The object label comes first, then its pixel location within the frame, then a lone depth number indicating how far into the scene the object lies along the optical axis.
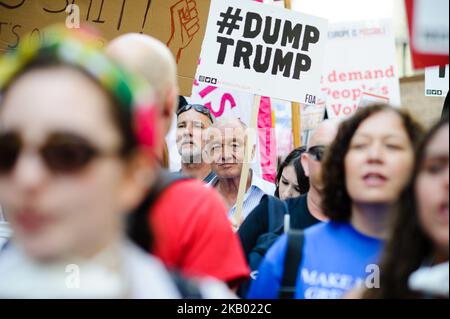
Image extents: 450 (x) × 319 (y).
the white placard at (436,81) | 4.60
